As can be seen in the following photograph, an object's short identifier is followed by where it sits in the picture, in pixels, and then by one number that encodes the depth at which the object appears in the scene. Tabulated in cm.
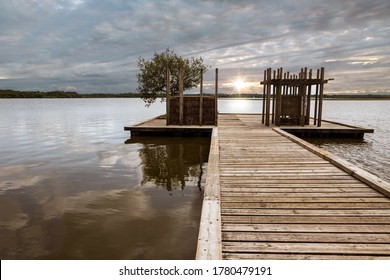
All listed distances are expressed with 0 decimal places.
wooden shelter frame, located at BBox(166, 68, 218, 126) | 1889
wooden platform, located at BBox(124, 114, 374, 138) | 1838
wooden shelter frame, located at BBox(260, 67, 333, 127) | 1755
